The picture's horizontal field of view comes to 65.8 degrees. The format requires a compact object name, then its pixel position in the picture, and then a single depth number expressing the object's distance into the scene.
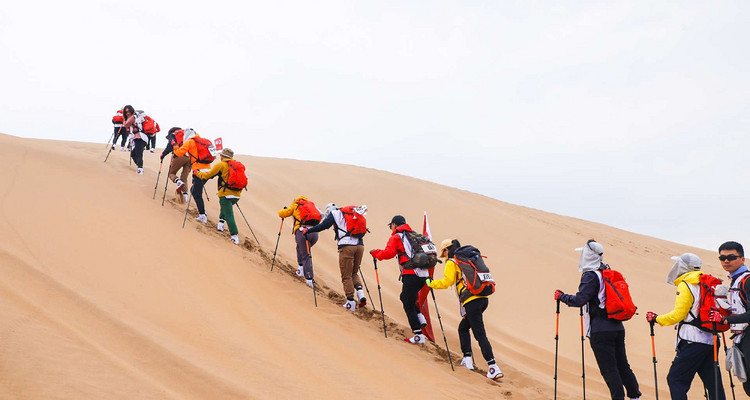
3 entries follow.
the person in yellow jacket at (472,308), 7.26
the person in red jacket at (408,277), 7.98
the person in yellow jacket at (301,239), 9.00
